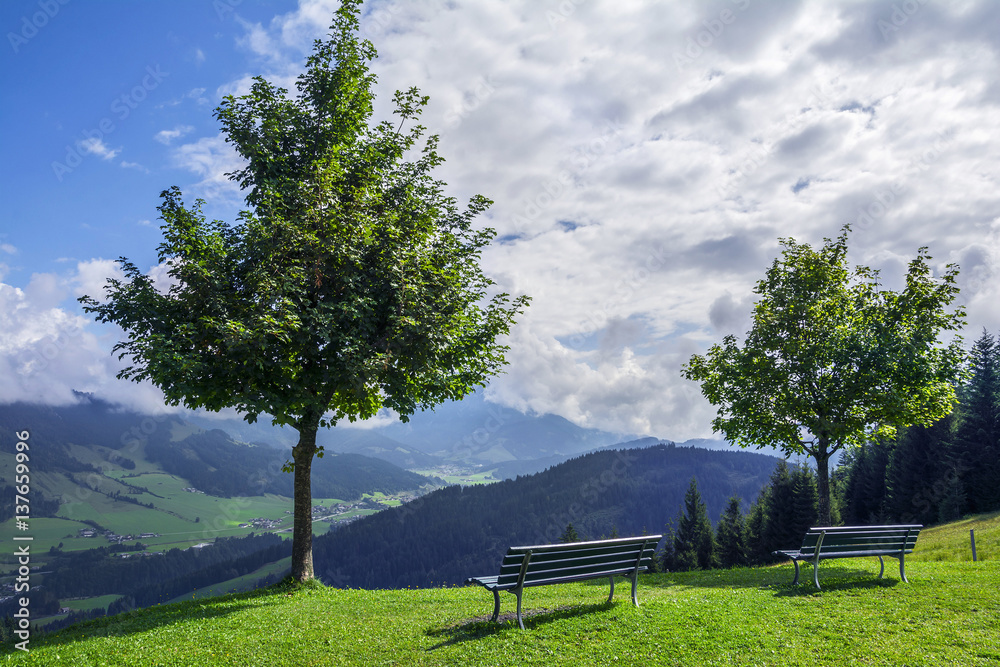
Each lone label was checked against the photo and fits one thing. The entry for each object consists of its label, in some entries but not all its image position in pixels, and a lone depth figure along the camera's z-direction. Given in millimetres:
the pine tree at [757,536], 62744
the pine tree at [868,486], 62875
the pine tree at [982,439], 49438
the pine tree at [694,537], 74381
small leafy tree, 20906
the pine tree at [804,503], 58656
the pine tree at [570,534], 74062
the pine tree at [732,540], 69319
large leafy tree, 13984
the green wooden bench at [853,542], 12383
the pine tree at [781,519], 60234
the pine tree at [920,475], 52812
